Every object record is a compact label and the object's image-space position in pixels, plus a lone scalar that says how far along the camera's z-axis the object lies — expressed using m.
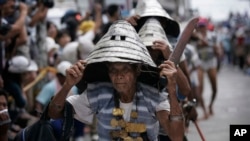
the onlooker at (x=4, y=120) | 6.11
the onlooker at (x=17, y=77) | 9.46
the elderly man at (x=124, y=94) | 4.95
